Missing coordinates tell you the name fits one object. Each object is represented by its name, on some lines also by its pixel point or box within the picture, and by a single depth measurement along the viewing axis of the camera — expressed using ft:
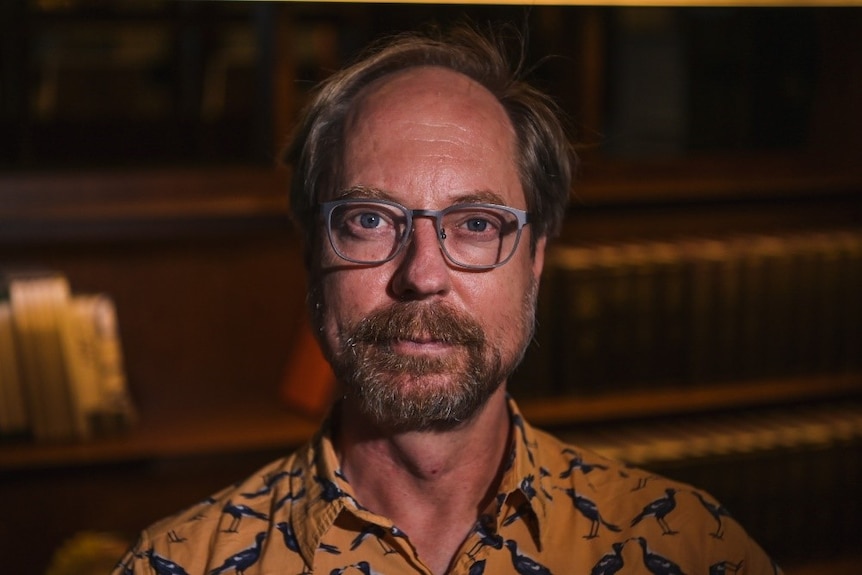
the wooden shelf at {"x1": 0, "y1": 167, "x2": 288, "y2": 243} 5.34
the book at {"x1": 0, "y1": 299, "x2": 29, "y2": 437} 5.30
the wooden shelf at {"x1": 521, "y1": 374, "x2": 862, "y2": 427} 5.79
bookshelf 5.49
